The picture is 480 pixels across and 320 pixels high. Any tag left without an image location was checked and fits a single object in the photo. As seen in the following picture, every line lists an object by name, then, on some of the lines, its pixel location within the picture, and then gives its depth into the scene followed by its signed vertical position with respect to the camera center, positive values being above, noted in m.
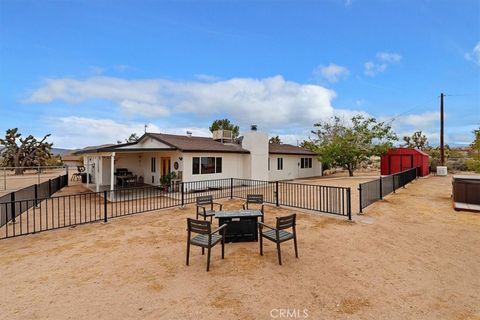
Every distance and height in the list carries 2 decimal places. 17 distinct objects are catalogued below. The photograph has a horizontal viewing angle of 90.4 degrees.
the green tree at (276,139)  44.90 +3.87
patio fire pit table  5.78 -1.62
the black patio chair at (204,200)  7.90 -1.35
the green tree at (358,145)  22.84 +1.33
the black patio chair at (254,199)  7.93 -1.33
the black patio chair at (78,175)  22.61 -1.35
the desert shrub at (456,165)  27.30 -0.86
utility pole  23.83 +3.18
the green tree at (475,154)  11.12 +0.17
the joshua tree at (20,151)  32.28 +1.51
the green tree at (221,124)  37.81 +5.70
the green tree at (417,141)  41.22 +3.12
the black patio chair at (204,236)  4.36 -1.47
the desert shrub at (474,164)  11.61 -0.33
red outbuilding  21.60 -0.27
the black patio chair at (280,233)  4.62 -1.52
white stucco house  14.33 +0.10
